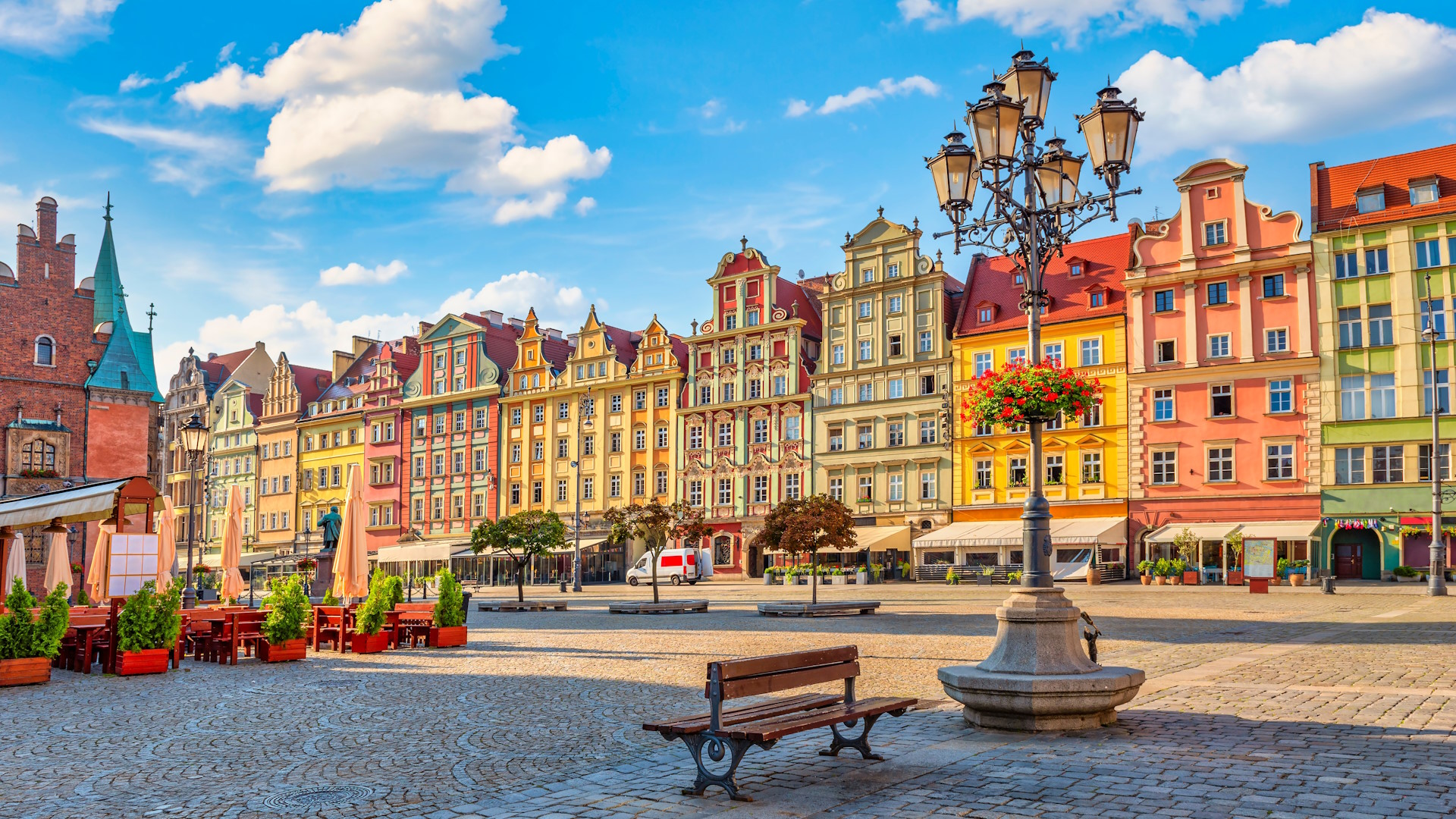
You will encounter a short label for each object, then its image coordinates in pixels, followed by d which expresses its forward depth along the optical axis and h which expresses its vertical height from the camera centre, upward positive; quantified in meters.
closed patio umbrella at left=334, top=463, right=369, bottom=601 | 21.23 -0.75
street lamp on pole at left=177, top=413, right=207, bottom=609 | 24.03 +1.38
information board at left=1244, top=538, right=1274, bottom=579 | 40.34 -1.74
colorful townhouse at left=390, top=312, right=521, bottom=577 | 65.75 +4.16
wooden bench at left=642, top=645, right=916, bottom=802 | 7.23 -1.40
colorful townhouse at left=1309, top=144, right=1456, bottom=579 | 40.31 +5.28
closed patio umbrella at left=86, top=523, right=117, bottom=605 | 22.44 -1.15
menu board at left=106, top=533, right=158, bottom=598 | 14.47 -0.80
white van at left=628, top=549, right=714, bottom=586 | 51.78 -2.63
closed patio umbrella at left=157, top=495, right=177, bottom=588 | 25.02 -0.73
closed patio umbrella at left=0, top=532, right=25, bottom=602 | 19.91 -0.94
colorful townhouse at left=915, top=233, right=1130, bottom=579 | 46.09 +2.76
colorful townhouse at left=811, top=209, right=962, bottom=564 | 50.84 +5.43
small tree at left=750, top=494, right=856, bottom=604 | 31.72 -0.52
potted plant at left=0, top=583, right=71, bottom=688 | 13.61 -1.54
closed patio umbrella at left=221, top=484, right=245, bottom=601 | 25.81 -0.86
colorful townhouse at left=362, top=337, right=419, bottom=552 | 69.56 +3.92
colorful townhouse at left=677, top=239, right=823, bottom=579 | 55.44 +5.19
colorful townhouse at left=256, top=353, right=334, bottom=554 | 74.81 +3.84
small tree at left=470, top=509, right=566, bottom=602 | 40.19 -0.95
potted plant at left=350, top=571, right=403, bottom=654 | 18.05 -1.85
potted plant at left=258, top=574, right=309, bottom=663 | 16.56 -1.68
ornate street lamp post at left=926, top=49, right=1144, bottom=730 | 9.23 +2.60
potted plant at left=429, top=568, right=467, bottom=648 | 19.39 -1.84
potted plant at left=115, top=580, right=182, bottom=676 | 14.94 -1.60
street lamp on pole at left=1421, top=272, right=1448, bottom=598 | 32.19 -0.74
